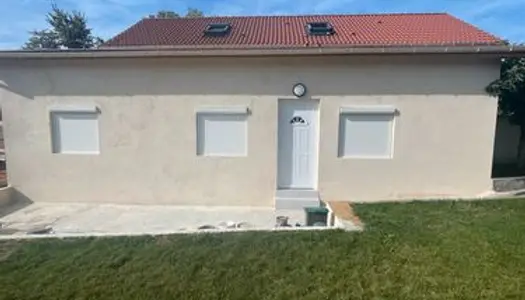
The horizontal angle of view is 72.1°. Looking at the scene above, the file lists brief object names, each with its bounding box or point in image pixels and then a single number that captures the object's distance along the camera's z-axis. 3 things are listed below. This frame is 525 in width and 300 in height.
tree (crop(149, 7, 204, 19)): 35.39
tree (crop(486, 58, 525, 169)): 8.87
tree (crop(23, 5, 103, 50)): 25.33
